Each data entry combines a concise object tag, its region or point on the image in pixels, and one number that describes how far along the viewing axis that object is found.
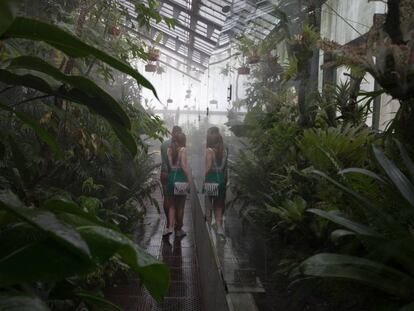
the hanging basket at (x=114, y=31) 3.29
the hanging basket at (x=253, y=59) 3.93
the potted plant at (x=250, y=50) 3.88
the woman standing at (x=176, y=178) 4.36
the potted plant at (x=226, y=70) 4.95
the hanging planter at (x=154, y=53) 4.67
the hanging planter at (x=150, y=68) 6.57
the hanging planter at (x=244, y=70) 4.19
